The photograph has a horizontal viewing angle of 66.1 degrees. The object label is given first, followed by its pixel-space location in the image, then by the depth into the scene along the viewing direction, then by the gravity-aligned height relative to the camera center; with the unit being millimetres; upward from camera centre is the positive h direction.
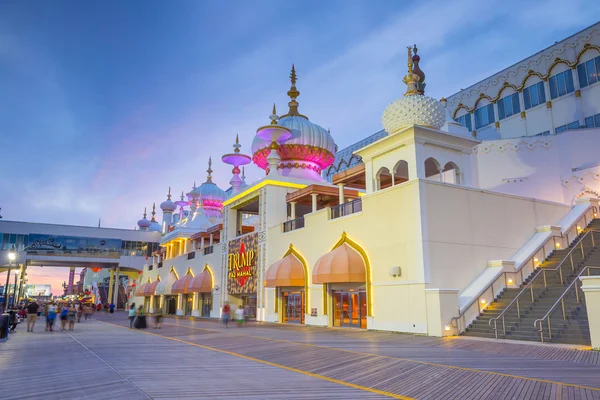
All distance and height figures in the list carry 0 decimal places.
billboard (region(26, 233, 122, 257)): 57875 +6513
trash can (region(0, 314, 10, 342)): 14805 -970
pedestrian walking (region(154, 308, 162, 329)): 20859 -1040
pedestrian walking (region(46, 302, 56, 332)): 19241 -831
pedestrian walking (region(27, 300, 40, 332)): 19586 -637
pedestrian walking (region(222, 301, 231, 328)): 21119 -748
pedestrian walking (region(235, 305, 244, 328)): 21719 -904
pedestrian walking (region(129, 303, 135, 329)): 23548 -870
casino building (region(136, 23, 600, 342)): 17016 +3807
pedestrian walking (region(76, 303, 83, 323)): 27153 -822
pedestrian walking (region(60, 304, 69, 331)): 20188 -867
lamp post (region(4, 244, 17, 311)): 24797 +2226
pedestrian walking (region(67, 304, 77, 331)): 19877 -823
